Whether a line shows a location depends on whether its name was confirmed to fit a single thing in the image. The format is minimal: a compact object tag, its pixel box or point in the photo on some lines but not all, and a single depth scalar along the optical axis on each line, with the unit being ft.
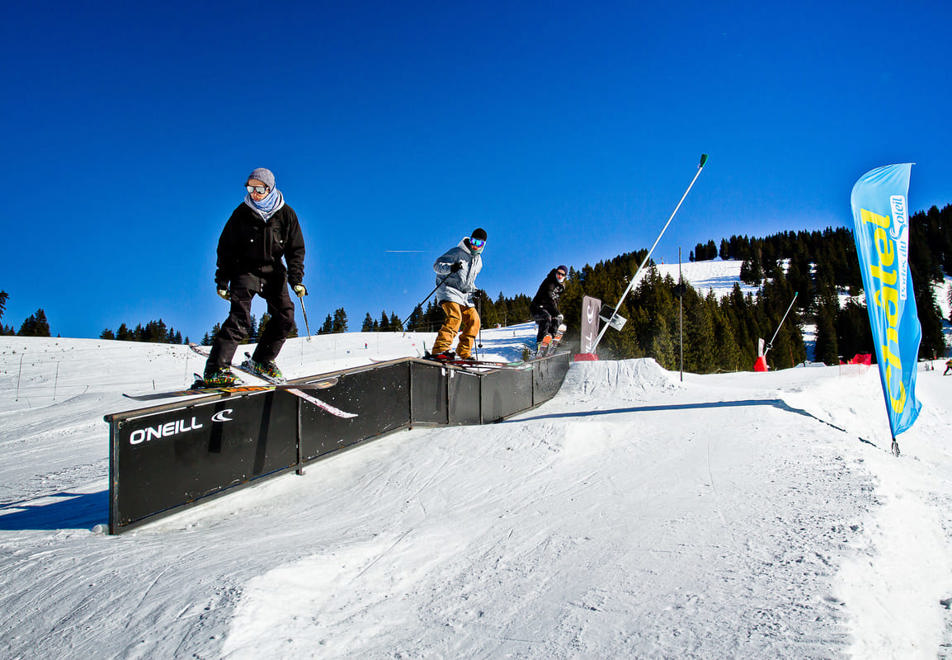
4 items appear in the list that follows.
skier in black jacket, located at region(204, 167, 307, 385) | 16.17
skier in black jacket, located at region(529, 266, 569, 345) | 37.14
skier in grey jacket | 25.72
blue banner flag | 20.26
